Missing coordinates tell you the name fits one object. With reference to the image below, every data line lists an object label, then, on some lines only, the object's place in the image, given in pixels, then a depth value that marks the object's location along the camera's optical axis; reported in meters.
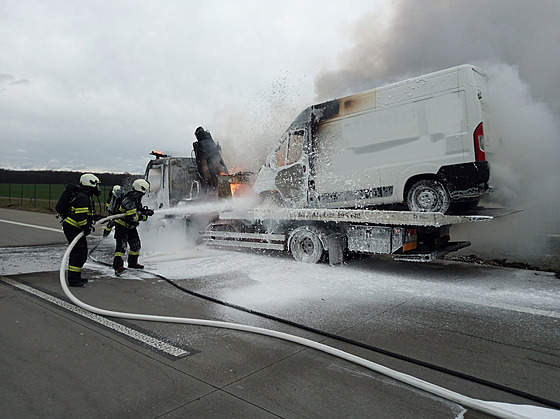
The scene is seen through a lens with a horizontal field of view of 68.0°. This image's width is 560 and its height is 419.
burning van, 6.04
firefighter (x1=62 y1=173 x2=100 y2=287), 6.18
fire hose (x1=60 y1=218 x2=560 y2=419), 2.77
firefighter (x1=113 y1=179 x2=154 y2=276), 7.10
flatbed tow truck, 6.48
